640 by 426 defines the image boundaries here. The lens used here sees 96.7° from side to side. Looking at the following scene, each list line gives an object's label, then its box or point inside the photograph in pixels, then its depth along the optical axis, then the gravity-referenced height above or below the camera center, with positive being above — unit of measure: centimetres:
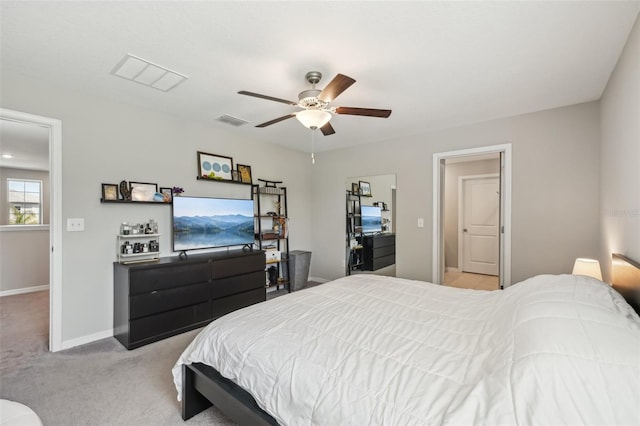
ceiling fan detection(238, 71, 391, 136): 211 +85
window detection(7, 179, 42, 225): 515 +19
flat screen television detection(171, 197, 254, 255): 338 -13
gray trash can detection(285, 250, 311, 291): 455 -90
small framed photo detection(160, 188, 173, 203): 336 +21
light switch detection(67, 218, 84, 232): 274 -12
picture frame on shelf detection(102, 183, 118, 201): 293 +21
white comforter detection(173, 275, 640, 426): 85 -61
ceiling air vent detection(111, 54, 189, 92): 225 +118
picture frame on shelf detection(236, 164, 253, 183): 419 +59
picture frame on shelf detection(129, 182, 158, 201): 312 +24
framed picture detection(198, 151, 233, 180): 373 +63
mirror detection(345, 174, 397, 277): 438 -19
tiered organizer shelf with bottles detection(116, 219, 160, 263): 296 -34
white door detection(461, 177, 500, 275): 556 -23
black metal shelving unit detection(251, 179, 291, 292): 437 -22
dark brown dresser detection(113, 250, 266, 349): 271 -87
